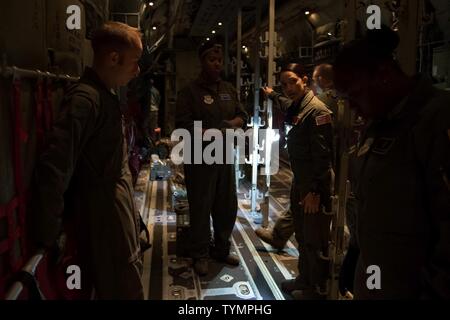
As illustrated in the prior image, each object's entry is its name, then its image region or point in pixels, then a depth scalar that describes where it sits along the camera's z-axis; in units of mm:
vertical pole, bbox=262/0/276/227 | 4395
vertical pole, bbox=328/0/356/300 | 2375
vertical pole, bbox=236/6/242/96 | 5738
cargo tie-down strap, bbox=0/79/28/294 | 1313
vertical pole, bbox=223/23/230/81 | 7388
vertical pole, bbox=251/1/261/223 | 4934
